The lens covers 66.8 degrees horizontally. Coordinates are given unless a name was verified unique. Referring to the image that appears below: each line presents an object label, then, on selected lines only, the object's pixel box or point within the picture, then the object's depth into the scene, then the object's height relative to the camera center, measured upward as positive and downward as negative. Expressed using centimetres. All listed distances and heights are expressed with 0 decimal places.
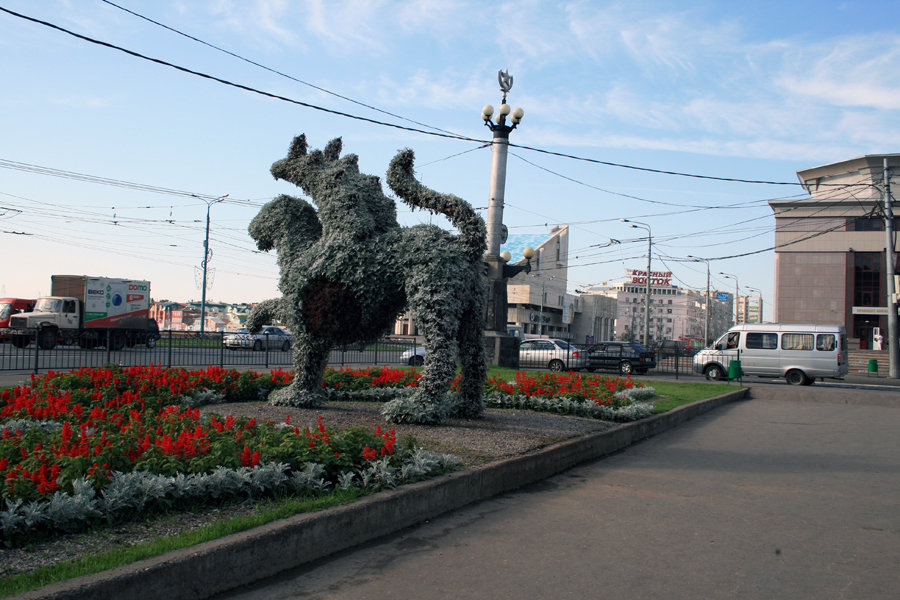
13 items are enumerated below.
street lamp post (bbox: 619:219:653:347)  4254 +131
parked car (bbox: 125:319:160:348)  1869 -23
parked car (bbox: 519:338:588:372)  2703 -50
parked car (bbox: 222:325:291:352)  2094 -25
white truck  2978 +96
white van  2359 -8
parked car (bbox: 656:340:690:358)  2752 -18
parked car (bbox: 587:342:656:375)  2688 -48
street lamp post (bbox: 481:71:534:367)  2094 +350
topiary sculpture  863 +83
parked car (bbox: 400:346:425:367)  2582 -70
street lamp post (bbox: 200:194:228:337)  4214 +250
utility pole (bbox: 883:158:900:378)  2845 +259
